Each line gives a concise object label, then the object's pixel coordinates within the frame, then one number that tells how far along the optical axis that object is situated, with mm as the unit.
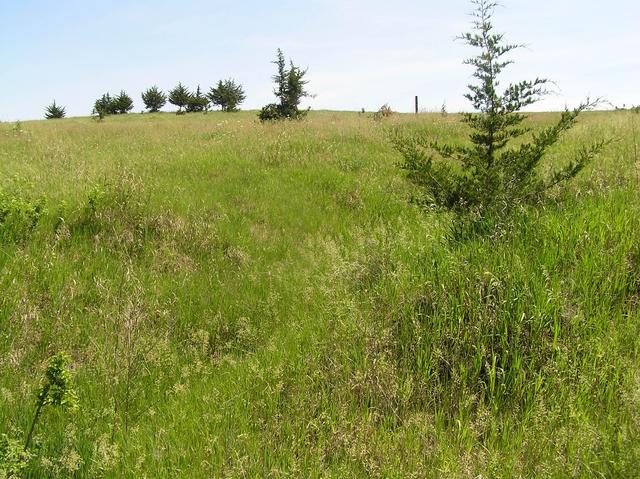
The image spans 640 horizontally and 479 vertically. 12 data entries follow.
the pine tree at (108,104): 43700
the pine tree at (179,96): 47344
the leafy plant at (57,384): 2215
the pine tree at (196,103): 47906
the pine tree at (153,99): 47906
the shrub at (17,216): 5156
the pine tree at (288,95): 21078
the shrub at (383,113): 17953
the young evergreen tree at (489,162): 4836
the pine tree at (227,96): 44891
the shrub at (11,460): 2027
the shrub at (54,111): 47188
